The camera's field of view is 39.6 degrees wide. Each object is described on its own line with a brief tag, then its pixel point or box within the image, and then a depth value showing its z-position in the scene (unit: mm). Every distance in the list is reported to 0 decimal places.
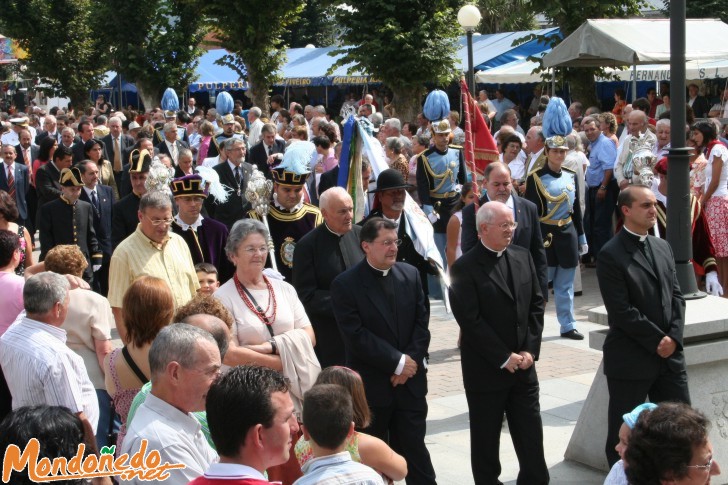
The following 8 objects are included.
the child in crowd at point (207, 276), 7509
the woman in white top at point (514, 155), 13484
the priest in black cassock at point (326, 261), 7191
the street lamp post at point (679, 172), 6855
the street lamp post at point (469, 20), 17578
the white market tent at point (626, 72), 19312
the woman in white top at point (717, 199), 11047
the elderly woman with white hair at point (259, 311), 6031
